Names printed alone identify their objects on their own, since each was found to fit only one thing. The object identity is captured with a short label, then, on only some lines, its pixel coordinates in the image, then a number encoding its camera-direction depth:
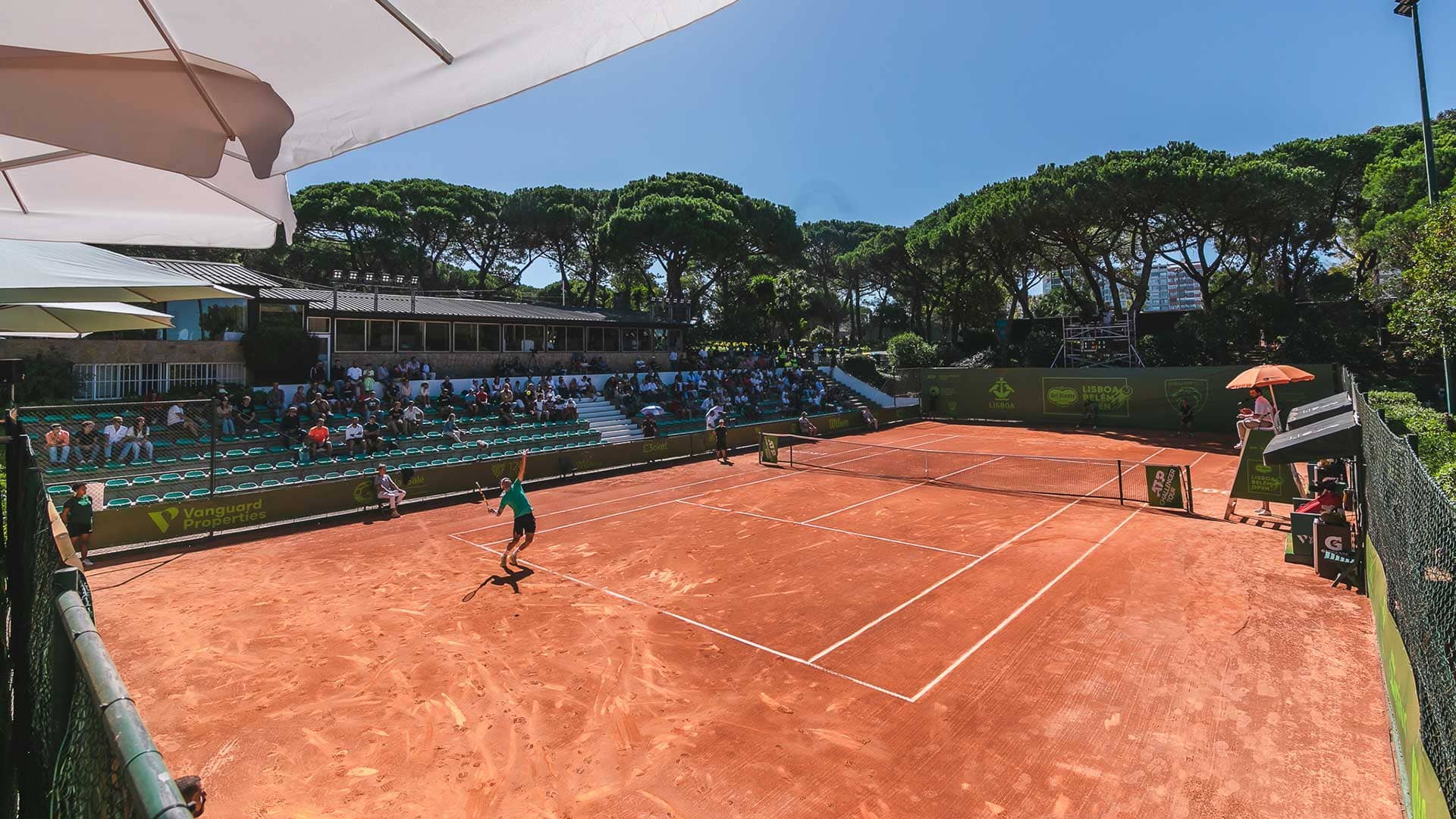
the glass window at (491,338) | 31.89
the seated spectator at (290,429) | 19.25
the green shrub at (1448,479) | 8.98
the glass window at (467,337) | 30.95
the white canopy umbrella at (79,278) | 4.68
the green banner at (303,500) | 13.95
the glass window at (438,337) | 30.00
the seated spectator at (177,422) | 17.50
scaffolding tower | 35.97
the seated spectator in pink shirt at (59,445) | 14.70
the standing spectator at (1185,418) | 29.83
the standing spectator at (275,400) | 21.23
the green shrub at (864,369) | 44.44
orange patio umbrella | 17.17
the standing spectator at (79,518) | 12.12
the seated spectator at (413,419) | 21.58
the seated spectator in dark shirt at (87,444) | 15.51
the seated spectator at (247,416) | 19.08
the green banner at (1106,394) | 29.73
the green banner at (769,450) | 23.98
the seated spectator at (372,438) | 19.67
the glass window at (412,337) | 29.19
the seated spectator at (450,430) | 22.25
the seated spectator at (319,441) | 18.59
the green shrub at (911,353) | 44.72
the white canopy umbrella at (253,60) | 2.63
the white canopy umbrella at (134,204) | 4.25
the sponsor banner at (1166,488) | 15.78
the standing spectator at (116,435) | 16.03
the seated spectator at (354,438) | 19.30
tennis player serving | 11.89
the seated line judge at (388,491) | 16.94
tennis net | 18.38
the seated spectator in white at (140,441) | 16.31
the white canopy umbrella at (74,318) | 6.14
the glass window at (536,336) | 33.97
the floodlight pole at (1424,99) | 18.44
